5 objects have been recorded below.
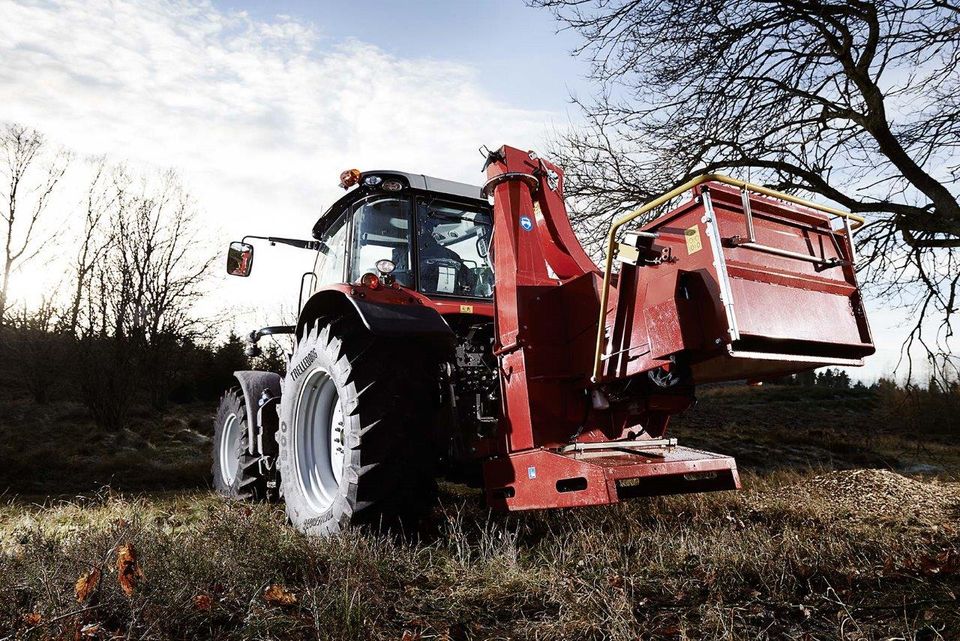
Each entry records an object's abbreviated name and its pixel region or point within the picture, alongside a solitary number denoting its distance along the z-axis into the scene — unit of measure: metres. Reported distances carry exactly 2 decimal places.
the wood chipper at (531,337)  2.81
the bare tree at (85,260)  12.55
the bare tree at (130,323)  11.38
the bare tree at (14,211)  16.45
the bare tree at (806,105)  6.50
